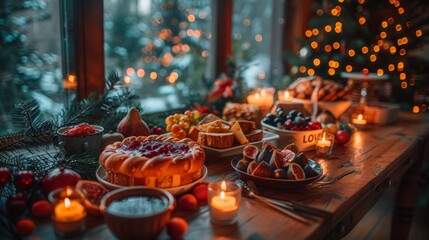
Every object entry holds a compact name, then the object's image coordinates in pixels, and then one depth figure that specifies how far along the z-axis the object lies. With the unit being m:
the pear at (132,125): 1.49
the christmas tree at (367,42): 2.79
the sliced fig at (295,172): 1.18
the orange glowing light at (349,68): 2.93
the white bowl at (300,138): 1.61
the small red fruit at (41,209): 0.96
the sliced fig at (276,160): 1.23
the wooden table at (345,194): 0.94
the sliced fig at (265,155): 1.26
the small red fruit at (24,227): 0.87
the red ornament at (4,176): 1.05
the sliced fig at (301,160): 1.25
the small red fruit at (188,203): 1.03
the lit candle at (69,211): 0.86
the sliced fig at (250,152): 1.31
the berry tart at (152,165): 1.05
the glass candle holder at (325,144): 1.60
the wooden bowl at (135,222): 0.84
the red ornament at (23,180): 1.05
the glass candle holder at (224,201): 0.96
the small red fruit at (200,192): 1.10
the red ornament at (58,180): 1.05
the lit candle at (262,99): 2.06
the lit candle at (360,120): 2.17
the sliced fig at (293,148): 1.39
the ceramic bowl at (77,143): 1.25
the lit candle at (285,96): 2.12
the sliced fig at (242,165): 1.27
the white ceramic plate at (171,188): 1.07
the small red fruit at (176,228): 0.88
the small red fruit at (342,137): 1.76
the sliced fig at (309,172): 1.21
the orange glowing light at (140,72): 2.68
